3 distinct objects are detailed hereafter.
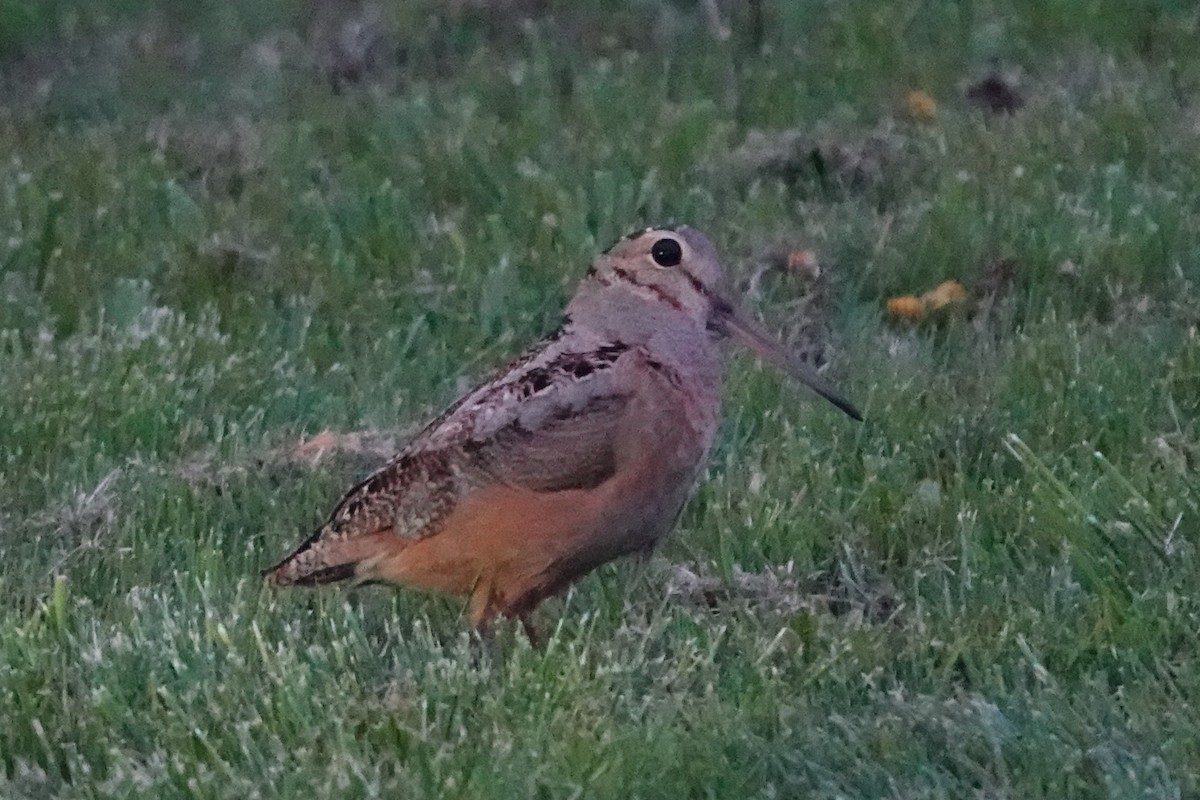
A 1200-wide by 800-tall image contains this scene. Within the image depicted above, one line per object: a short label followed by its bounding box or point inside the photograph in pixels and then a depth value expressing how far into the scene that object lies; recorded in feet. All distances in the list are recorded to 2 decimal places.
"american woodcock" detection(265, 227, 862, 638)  30.66
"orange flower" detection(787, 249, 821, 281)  48.08
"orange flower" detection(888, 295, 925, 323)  46.06
